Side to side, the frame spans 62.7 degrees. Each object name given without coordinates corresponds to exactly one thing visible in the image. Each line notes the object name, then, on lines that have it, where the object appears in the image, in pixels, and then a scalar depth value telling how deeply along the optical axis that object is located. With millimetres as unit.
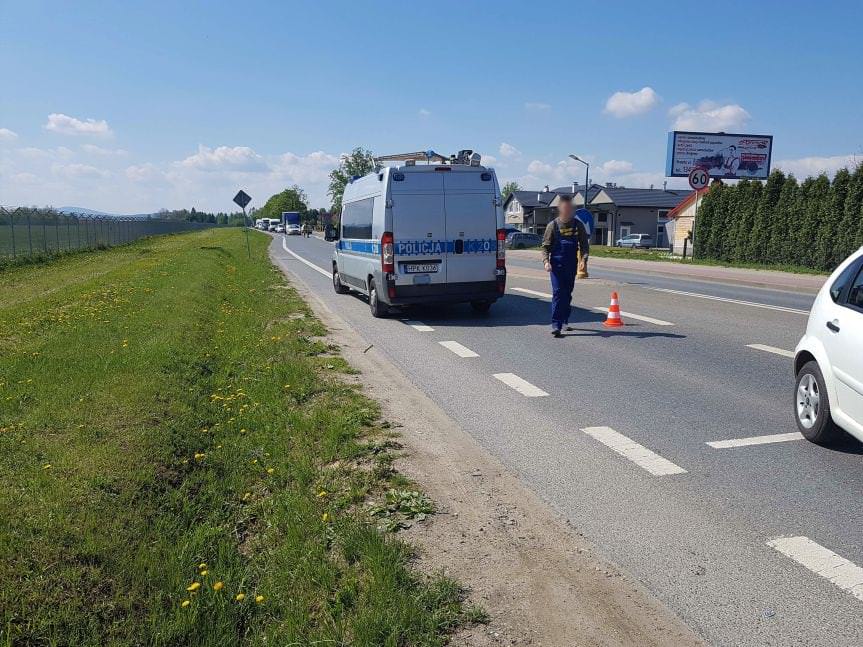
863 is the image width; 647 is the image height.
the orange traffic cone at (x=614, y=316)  11344
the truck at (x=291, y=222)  97000
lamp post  14352
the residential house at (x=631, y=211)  72562
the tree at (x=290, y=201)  172638
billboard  51844
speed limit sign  31703
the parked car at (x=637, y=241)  65525
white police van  12016
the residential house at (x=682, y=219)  54219
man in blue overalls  10227
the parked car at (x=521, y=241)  53312
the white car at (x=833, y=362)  4707
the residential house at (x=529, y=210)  86062
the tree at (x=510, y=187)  189750
